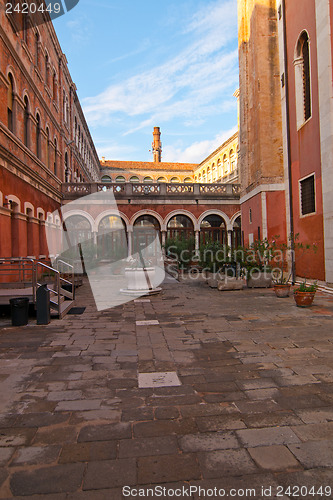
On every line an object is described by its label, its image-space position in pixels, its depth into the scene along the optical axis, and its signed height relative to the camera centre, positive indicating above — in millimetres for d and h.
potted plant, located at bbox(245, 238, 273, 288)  12766 -1151
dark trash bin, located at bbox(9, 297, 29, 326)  7059 -1207
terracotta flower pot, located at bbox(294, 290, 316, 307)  8438 -1385
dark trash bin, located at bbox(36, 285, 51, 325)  7191 -1143
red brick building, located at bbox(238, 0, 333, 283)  11234 +5057
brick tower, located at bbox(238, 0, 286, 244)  16250 +5957
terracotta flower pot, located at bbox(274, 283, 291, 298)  10427 -1428
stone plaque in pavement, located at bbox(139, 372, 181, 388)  3910 -1567
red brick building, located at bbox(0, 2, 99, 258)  11766 +5466
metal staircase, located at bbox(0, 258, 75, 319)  7848 -986
